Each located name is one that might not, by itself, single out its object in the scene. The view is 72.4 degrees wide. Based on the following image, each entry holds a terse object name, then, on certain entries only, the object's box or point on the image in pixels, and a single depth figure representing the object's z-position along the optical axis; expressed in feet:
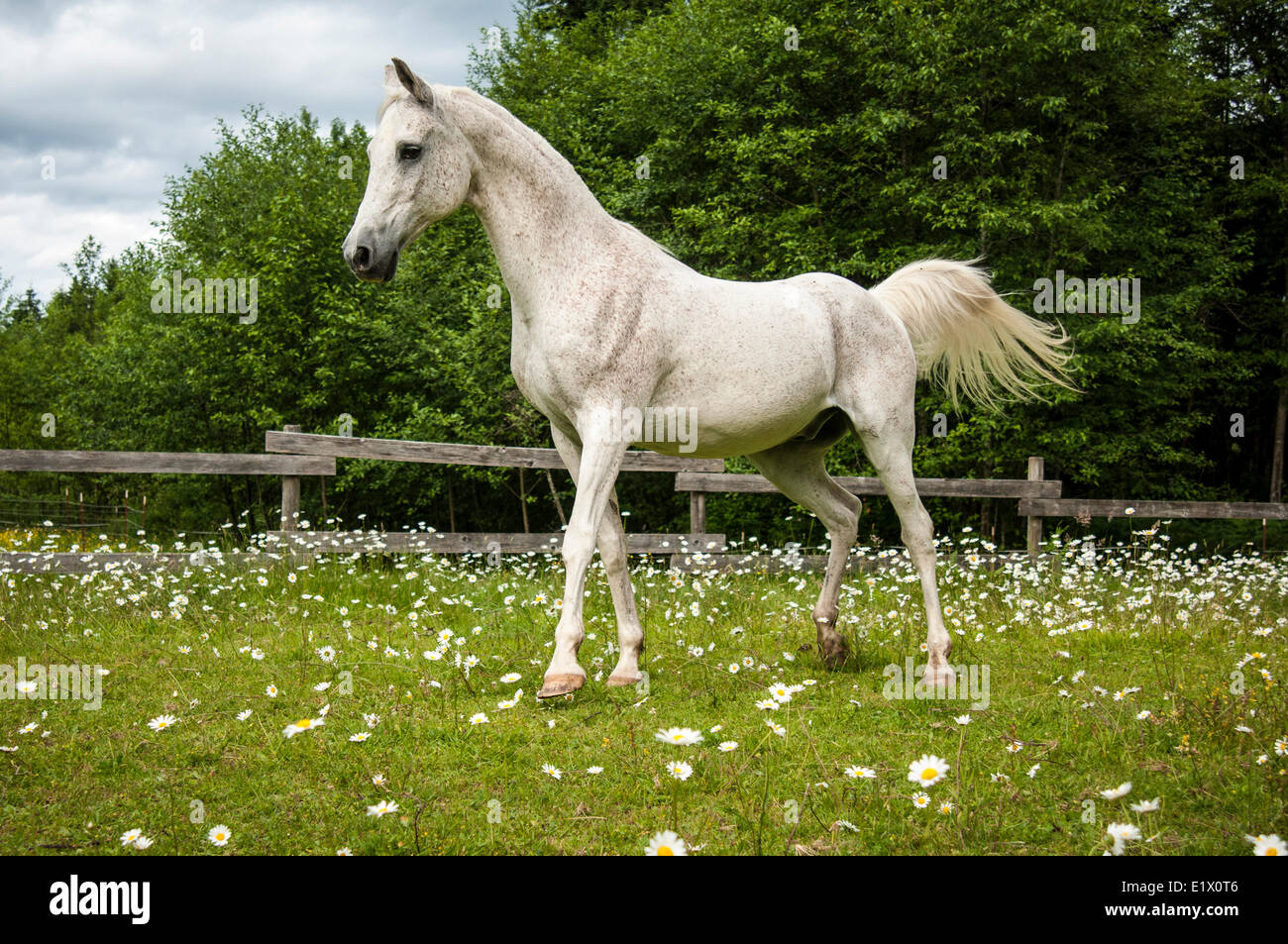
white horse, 12.93
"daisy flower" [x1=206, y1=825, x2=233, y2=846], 8.42
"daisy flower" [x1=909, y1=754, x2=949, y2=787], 8.42
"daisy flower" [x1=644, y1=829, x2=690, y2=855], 6.81
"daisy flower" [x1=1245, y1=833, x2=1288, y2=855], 6.51
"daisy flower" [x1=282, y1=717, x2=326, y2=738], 10.04
